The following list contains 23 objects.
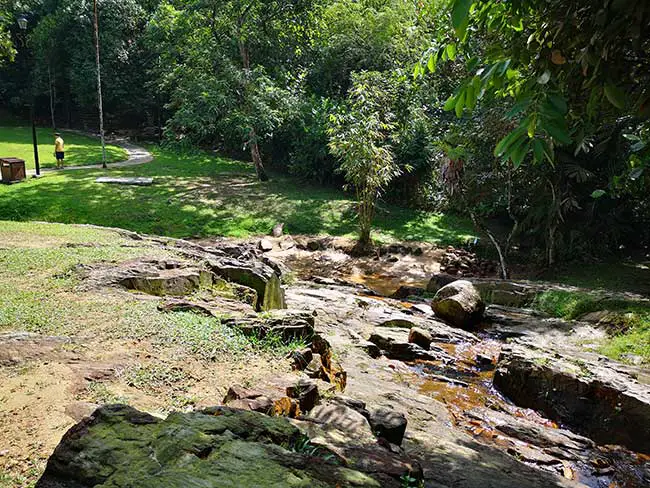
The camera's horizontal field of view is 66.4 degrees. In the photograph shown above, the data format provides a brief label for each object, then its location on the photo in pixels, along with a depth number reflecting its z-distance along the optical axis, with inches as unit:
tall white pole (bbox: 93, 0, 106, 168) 862.1
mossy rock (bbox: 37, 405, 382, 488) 82.1
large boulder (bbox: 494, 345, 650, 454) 220.7
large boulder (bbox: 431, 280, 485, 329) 394.0
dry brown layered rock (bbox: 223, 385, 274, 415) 136.1
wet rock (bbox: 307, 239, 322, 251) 649.6
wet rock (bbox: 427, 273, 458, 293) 509.7
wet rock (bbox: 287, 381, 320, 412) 154.9
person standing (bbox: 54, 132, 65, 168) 850.9
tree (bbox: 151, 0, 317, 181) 727.1
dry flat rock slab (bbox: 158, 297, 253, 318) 232.1
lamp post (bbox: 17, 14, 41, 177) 711.7
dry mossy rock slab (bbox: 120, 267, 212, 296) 268.4
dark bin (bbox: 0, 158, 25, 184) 705.0
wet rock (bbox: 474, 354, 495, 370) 313.3
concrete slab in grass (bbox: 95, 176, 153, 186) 772.0
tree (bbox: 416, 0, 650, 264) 68.1
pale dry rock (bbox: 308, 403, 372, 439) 141.1
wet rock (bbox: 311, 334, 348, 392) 203.2
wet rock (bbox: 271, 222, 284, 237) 668.6
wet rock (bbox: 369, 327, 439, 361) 315.3
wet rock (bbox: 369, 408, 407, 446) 153.6
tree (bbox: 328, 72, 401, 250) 591.8
